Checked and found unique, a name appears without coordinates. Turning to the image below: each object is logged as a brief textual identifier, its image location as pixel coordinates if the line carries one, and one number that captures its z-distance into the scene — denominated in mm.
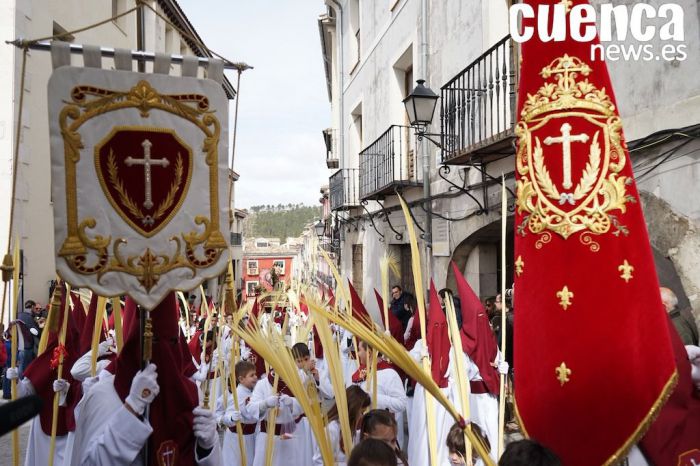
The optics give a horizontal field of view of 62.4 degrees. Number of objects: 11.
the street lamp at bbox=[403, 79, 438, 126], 7668
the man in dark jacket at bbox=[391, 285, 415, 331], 9328
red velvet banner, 1986
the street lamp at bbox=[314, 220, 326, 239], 20191
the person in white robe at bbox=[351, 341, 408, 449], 4905
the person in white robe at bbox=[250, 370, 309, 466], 4781
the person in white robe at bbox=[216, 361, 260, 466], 4910
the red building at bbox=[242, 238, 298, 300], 51781
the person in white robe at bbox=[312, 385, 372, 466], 3684
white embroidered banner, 2531
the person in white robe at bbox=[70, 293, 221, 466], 2580
